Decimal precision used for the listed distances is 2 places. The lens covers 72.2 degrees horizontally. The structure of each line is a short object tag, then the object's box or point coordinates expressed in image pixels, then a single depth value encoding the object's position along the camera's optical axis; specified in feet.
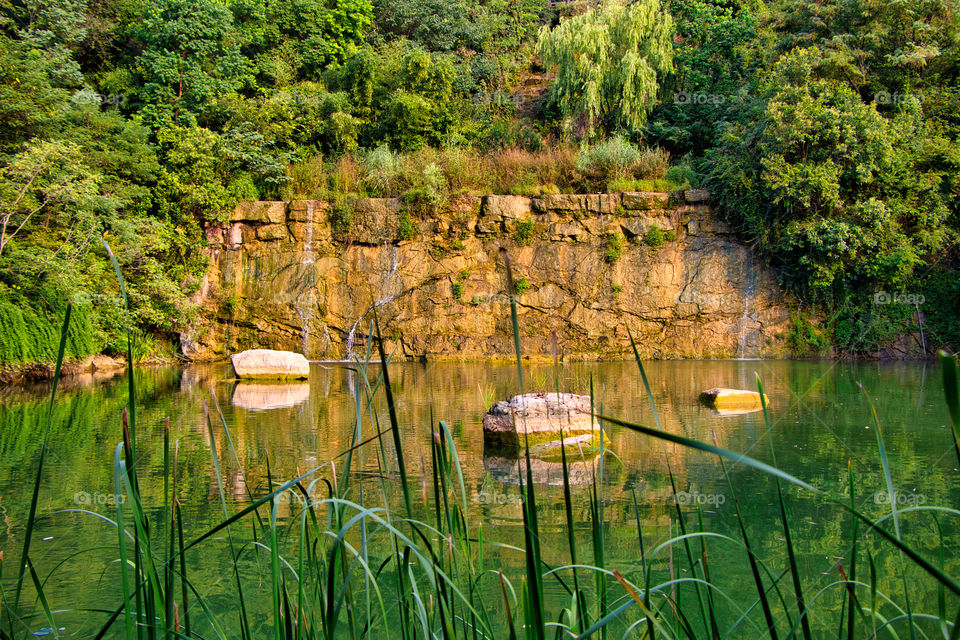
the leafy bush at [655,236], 56.29
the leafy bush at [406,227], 58.34
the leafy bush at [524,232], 57.77
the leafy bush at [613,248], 56.54
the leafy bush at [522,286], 56.54
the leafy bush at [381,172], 60.85
